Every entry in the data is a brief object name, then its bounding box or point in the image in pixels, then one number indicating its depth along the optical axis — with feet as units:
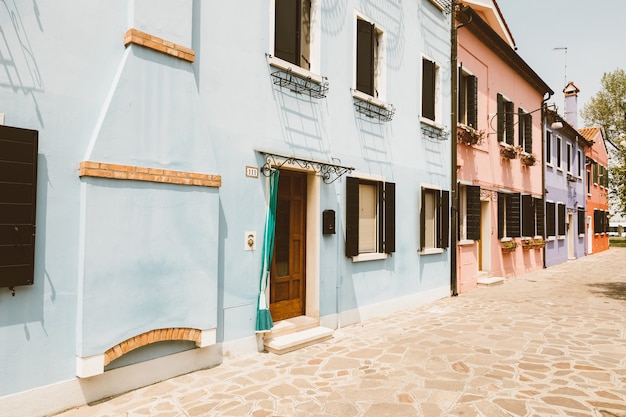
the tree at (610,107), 109.09
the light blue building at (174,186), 12.88
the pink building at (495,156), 39.24
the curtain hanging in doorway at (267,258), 19.22
